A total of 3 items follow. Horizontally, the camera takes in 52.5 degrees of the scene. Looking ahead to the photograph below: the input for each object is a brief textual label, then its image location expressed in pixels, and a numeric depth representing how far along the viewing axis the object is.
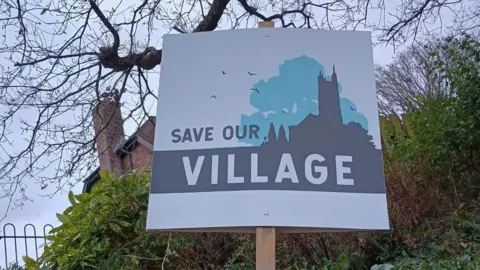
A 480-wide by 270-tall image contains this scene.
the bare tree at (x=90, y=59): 4.38
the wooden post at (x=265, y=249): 1.86
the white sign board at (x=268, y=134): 1.85
